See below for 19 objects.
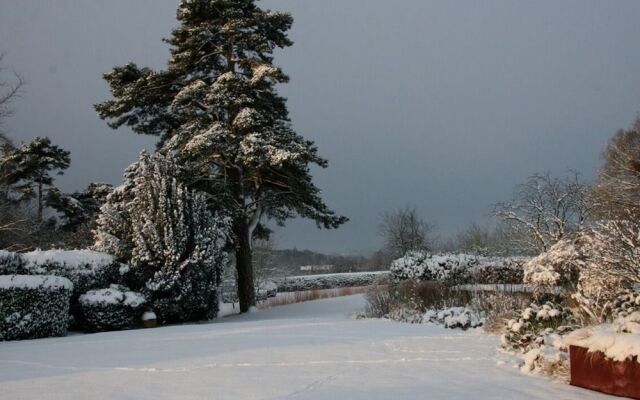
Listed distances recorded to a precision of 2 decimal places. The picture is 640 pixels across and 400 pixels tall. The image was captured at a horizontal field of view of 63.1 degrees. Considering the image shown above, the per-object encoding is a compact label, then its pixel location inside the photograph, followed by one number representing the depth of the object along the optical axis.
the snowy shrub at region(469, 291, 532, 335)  9.57
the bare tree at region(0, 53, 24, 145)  20.39
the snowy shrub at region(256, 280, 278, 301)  31.44
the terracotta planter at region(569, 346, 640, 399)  4.93
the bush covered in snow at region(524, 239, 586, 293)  11.31
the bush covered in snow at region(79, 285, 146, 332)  12.98
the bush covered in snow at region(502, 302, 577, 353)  7.16
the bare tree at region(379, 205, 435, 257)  45.25
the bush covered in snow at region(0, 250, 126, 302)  12.47
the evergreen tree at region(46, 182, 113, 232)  28.70
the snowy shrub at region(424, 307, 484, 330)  10.88
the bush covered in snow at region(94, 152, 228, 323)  14.34
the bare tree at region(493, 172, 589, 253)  19.70
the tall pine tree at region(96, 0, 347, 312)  17.56
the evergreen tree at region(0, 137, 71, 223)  27.94
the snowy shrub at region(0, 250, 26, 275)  12.16
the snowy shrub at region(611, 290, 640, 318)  6.52
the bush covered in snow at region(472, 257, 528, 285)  17.28
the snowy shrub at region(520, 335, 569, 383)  5.99
